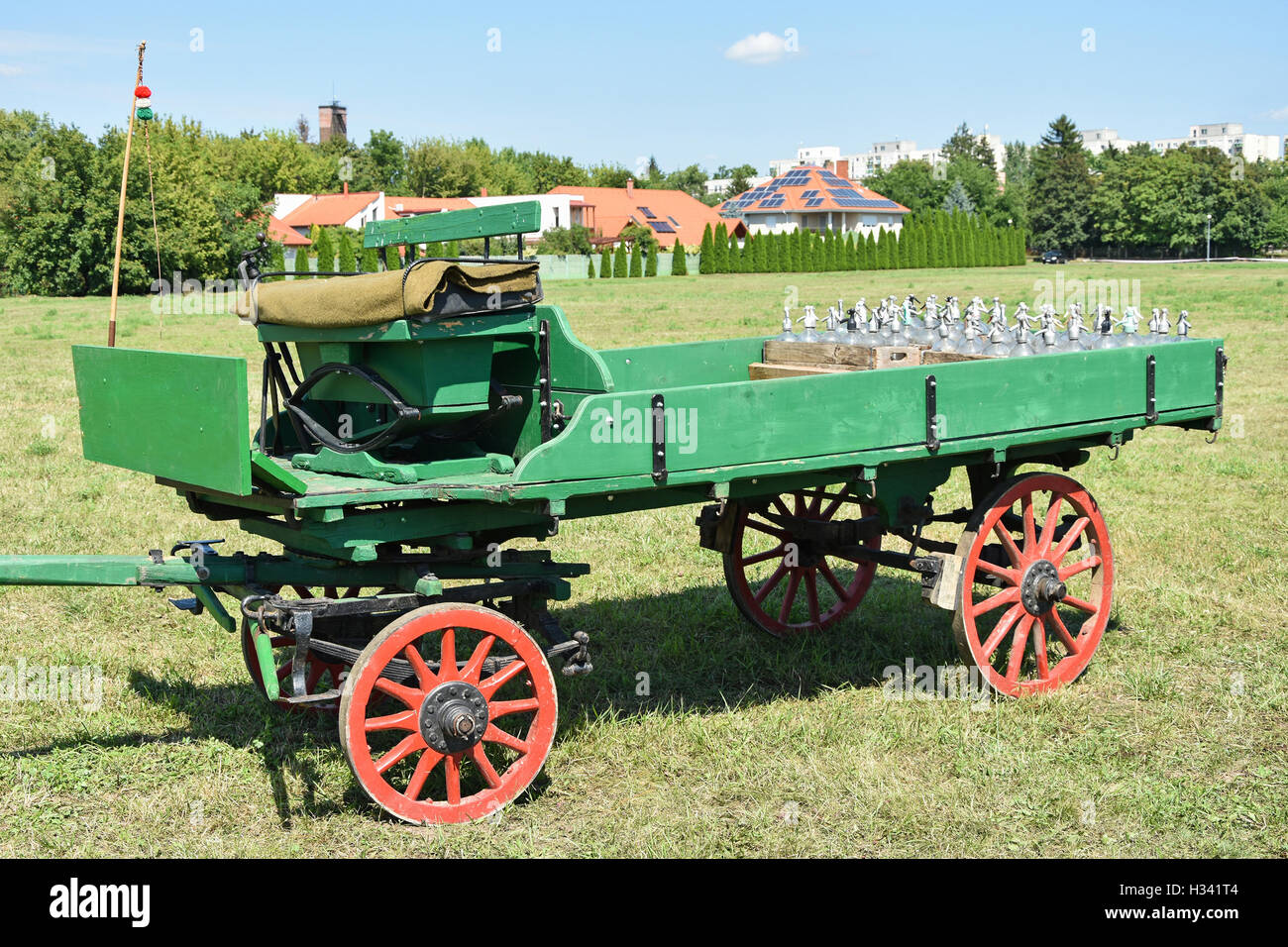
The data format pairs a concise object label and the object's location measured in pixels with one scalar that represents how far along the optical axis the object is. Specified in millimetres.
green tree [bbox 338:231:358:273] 50875
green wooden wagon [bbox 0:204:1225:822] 4668
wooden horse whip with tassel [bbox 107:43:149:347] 6007
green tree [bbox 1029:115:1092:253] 97125
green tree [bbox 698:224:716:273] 62438
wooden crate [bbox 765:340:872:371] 6680
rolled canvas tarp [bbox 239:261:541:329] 4816
